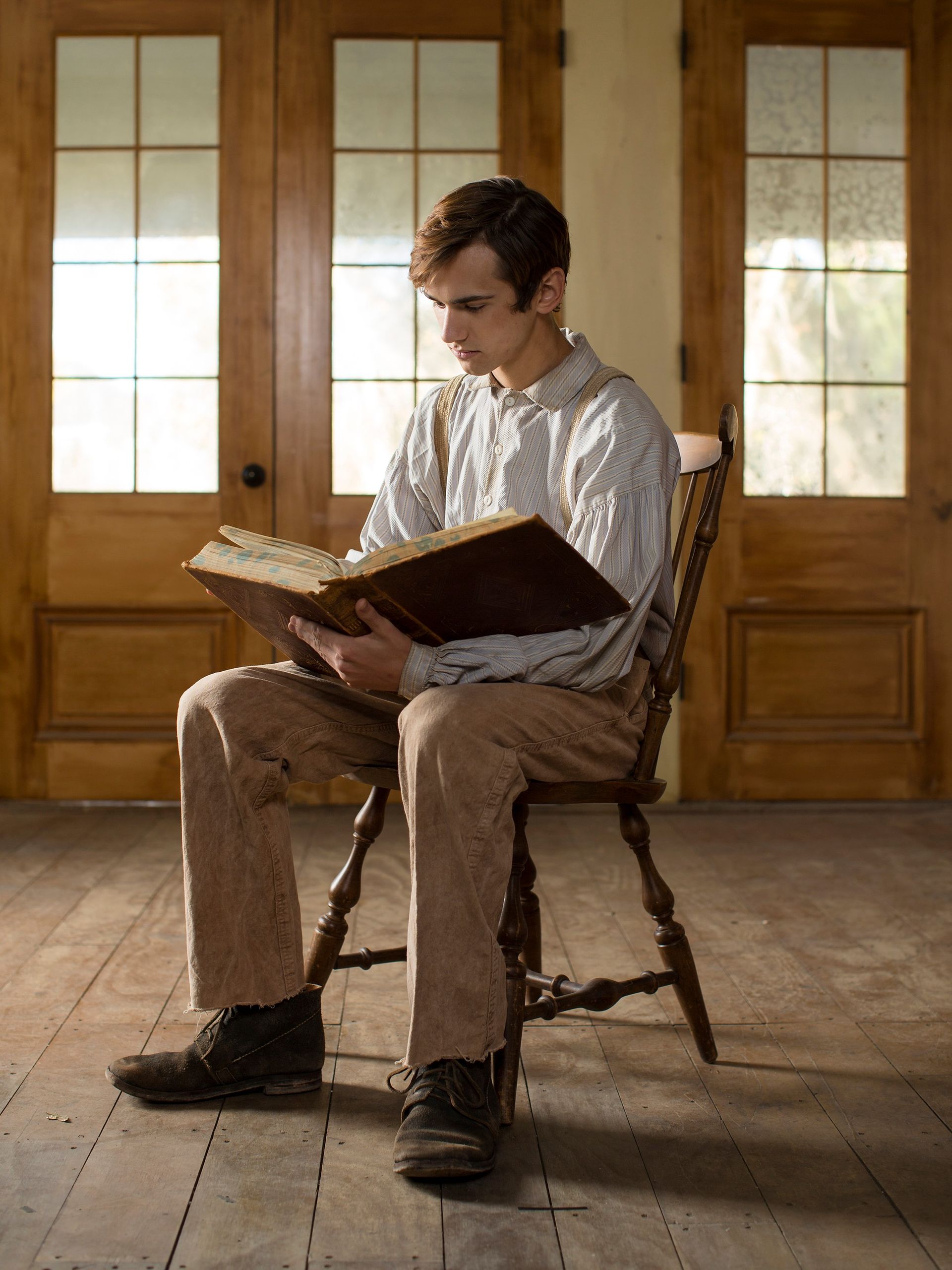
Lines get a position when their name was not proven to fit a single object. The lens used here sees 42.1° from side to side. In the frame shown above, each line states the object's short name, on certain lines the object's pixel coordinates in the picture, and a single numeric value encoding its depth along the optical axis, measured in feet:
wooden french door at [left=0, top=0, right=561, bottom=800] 11.50
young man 4.59
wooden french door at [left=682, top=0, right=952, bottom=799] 11.71
